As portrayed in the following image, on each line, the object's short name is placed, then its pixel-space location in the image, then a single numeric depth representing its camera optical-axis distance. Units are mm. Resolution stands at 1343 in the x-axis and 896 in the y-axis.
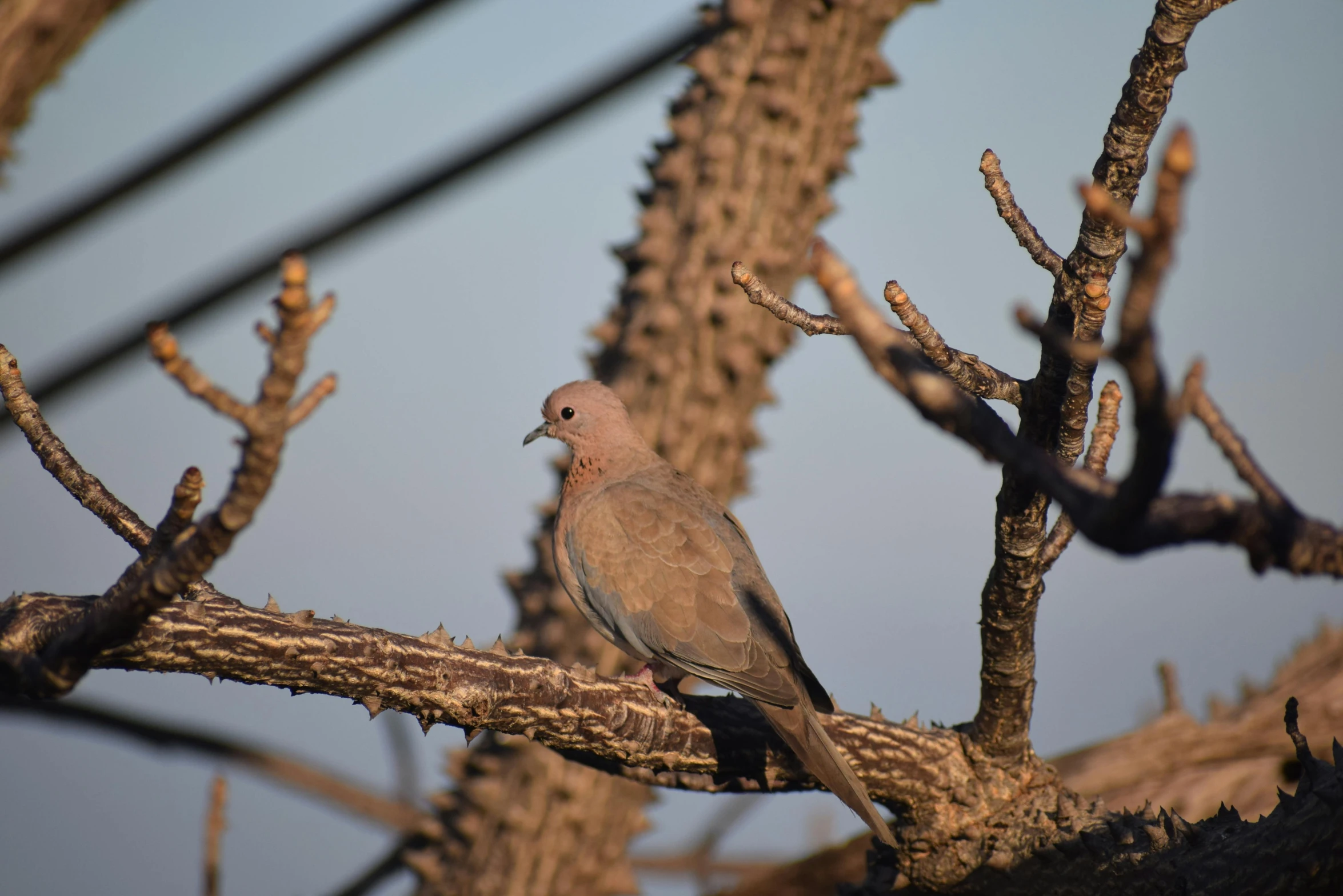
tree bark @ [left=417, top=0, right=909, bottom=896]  10094
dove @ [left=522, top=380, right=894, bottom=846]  7082
